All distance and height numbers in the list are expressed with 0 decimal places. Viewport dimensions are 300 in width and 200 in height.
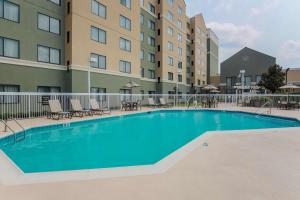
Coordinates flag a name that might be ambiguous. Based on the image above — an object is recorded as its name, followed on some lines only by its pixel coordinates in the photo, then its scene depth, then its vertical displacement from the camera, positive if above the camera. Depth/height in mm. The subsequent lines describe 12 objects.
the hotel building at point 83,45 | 13961 +4301
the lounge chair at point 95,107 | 14484 -590
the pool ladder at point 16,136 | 7414 -1310
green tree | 28172 +2588
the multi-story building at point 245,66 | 42656 +6369
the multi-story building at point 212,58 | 52156 +10100
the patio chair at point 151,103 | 20842 -447
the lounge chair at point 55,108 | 11891 -573
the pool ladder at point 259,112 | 14850 -942
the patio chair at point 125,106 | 17897 -629
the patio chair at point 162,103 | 21031 -446
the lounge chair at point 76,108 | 13031 -593
